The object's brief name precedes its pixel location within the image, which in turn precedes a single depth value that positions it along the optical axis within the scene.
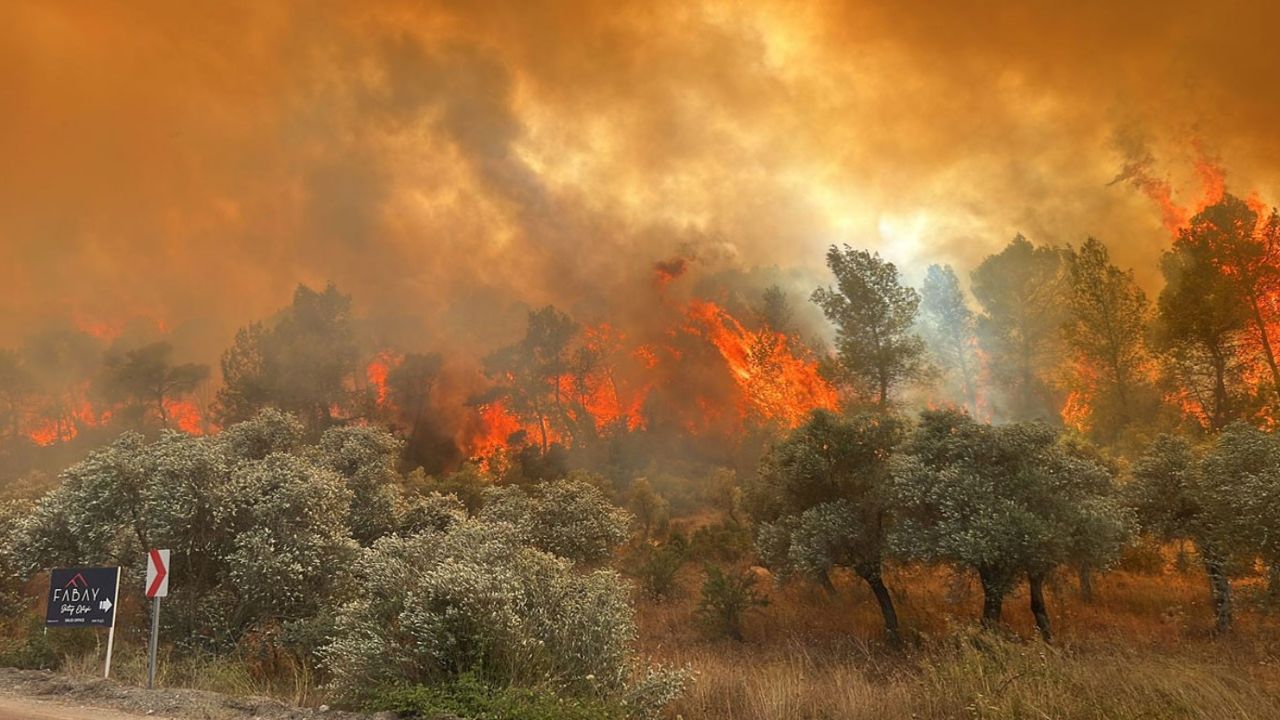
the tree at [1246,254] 42.19
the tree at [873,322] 50.12
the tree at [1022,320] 56.69
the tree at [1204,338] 41.72
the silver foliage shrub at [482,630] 12.04
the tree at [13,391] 95.69
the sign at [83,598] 15.06
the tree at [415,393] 84.62
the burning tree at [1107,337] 46.88
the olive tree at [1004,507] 21.47
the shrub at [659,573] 35.47
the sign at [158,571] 14.34
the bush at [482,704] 10.35
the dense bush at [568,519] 31.41
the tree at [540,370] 93.00
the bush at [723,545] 42.45
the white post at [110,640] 14.58
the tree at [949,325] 61.22
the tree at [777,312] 93.00
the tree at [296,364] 76.75
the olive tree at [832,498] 25.92
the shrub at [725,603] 28.34
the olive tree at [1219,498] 18.77
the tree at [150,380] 88.62
